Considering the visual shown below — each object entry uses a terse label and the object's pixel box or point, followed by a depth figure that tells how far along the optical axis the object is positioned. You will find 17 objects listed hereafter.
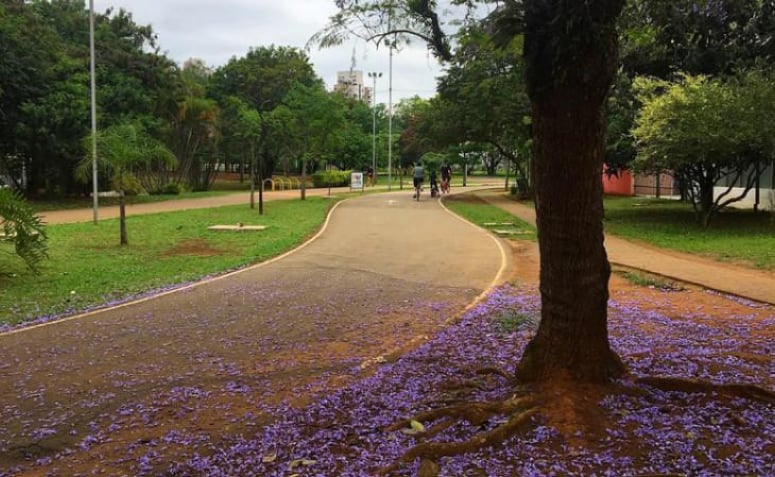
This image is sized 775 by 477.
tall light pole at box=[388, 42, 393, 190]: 45.28
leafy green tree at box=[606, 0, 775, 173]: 15.65
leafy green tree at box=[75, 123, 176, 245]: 15.28
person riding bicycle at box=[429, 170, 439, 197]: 34.28
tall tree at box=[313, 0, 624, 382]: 3.97
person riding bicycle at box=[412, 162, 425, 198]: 32.16
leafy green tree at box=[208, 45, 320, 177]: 43.38
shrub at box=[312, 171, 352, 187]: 47.12
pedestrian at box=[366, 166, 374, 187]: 52.44
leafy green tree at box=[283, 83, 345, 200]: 31.30
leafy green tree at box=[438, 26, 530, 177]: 25.88
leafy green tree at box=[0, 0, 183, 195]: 23.59
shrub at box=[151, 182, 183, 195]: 36.09
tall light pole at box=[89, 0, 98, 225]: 19.31
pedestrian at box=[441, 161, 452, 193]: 37.69
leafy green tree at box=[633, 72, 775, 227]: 15.38
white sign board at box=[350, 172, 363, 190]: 39.45
